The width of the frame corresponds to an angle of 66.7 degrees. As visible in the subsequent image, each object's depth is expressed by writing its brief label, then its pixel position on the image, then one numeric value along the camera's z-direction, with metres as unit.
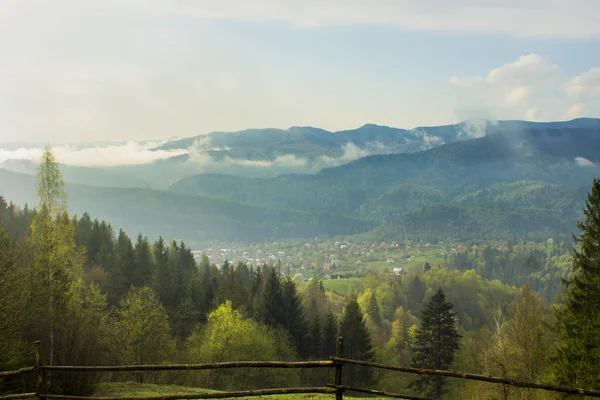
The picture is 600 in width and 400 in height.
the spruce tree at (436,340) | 42.81
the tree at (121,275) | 58.72
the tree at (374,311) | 96.96
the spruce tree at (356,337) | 50.44
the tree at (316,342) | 53.99
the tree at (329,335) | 53.59
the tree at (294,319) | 55.84
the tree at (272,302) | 56.41
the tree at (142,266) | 62.47
